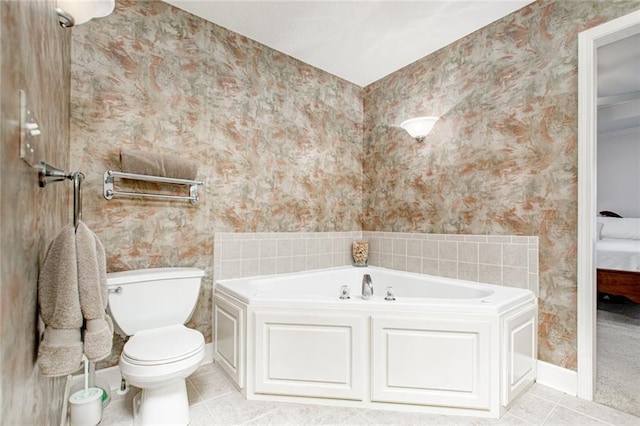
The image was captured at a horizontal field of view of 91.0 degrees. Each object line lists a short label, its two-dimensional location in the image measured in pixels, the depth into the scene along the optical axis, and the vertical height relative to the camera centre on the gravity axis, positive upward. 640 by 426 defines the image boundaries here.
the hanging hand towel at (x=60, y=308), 0.85 -0.27
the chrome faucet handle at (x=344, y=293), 1.98 -0.51
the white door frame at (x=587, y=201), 1.96 +0.09
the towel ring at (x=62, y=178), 0.87 +0.10
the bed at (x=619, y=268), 3.50 -0.62
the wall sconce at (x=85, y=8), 1.28 +0.85
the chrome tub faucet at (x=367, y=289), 1.97 -0.48
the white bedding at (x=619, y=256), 3.59 -0.48
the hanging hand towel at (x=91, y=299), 0.91 -0.26
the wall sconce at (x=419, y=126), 2.75 +0.79
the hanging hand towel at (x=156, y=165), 2.00 +0.32
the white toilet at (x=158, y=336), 1.56 -0.71
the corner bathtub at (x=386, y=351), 1.78 -0.81
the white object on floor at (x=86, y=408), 1.62 -1.02
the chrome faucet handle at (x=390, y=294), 1.93 -0.49
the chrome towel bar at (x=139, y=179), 2.01 +0.22
